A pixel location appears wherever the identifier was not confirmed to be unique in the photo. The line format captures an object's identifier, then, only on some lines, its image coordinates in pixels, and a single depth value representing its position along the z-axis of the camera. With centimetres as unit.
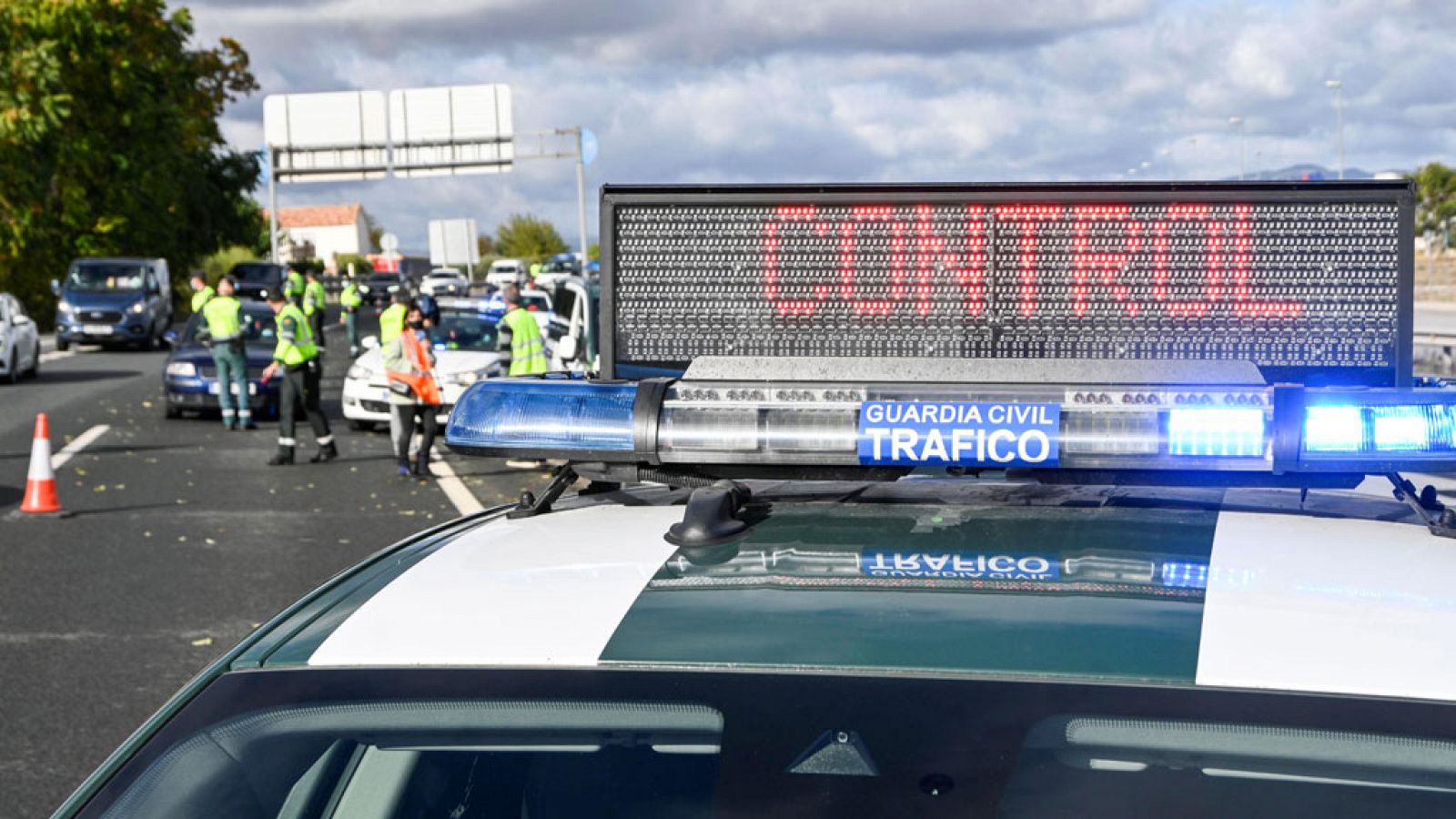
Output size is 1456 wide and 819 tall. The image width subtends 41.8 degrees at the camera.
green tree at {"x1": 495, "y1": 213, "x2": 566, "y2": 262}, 15638
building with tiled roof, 19388
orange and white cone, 1440
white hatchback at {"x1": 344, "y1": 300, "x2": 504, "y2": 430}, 2130
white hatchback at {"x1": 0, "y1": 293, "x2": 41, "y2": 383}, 2938
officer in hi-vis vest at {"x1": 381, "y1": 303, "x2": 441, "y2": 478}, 1744
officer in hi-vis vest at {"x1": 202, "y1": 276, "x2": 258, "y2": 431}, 2197
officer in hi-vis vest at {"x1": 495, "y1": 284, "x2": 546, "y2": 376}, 1905
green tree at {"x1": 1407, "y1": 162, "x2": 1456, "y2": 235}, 7125
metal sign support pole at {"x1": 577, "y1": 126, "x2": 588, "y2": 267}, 6462
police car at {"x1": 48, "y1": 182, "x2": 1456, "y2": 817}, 196
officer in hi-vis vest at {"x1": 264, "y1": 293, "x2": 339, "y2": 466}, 1852
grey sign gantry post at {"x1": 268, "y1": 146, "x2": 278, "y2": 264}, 6288
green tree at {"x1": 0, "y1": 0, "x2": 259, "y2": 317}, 5016
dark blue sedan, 2309
